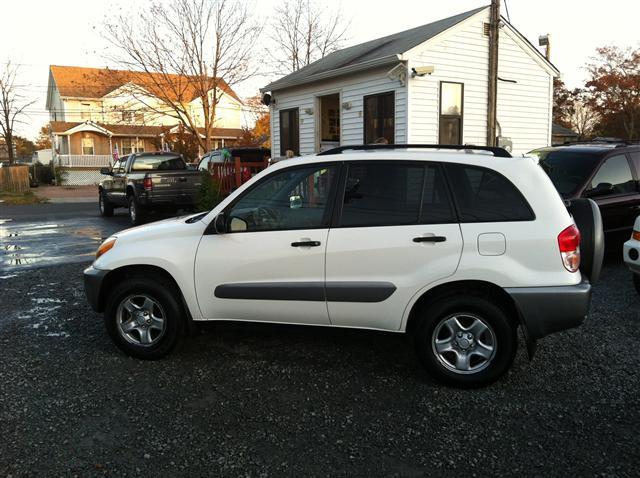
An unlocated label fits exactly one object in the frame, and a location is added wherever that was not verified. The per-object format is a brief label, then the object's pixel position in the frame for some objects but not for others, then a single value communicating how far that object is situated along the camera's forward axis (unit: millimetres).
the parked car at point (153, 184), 13273
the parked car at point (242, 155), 17562
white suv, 3742
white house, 12805
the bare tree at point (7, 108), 41719
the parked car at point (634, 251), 5809
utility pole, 12875
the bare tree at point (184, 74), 25391
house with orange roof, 38656
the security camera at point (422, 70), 12414
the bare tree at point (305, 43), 32938
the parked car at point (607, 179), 7598
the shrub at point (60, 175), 34500
